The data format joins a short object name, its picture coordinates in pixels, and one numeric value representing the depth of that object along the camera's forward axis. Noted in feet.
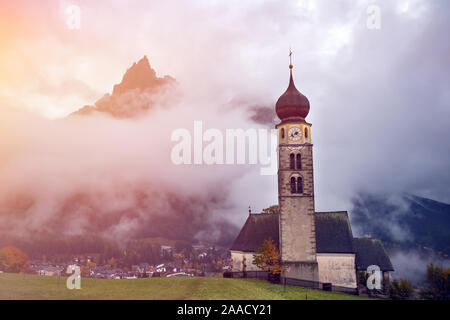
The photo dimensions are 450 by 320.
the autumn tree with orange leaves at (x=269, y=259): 140.87
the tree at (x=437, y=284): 170.74
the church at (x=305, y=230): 145.79
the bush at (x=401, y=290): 158.85
